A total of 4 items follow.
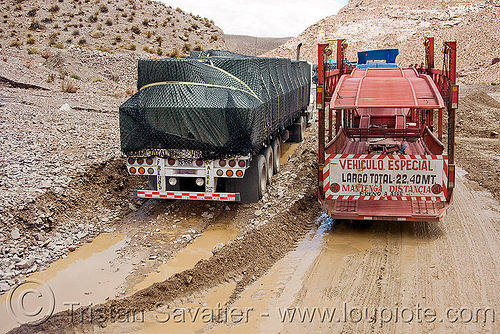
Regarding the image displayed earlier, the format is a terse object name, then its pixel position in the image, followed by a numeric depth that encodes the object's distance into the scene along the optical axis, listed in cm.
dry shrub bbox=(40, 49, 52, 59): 3013
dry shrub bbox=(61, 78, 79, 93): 2369
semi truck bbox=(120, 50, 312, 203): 920
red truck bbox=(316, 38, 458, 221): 847
